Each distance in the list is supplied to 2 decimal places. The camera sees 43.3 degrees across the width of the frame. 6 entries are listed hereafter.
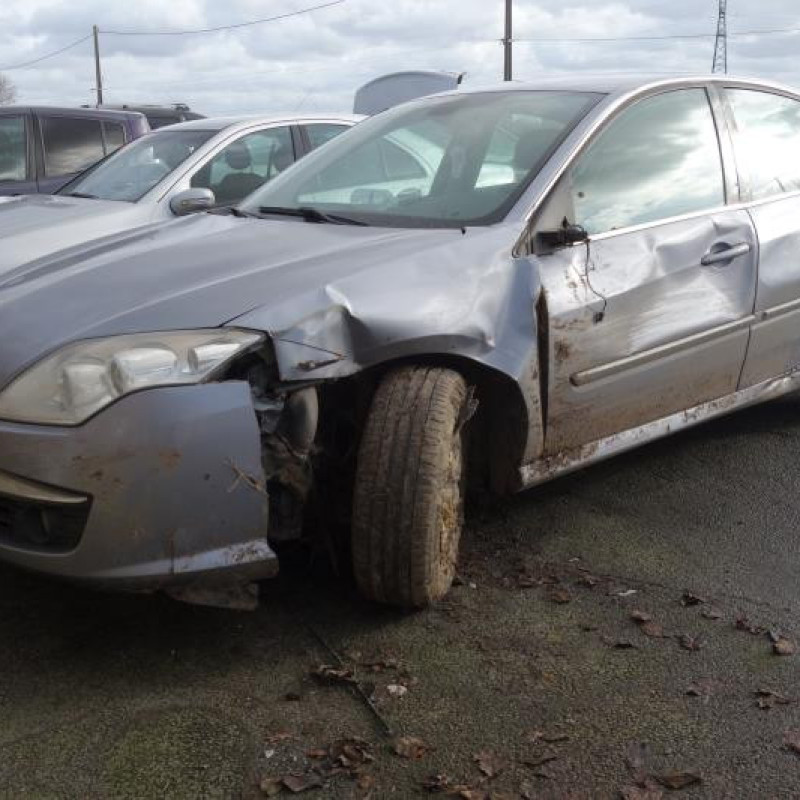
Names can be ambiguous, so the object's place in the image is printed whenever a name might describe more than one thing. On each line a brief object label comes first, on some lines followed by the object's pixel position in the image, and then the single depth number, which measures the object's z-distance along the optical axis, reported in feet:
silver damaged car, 8.34
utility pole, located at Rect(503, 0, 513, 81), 103.30
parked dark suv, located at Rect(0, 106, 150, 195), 27.02
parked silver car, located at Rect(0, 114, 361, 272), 18.31
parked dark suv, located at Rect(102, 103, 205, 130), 46.98
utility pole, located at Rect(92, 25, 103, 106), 159.06
